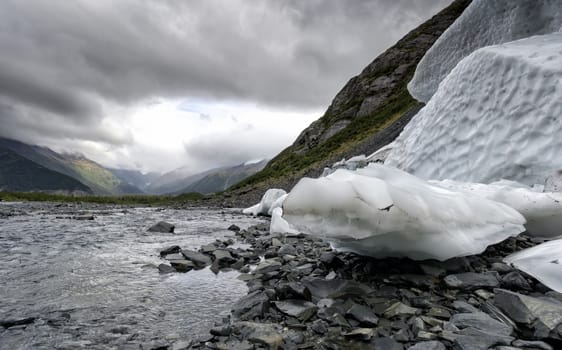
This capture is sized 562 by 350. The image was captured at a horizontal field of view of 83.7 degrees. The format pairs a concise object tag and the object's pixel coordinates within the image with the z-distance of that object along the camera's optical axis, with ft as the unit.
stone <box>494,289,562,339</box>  9.08
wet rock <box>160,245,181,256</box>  23.93
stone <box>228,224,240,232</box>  41.05
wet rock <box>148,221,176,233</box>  39.34
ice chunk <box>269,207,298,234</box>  29.84
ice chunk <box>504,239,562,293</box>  11.76
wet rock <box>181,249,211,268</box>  20.33
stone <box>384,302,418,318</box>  10.71
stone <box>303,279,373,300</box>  12.64
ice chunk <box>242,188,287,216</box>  71.56
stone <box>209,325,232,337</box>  10.35
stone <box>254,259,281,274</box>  17.30
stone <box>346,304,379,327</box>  10.31
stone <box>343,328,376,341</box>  9.62
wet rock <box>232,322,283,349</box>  9.50
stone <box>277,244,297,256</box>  21.02
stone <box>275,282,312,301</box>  12.59
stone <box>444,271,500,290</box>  12.20
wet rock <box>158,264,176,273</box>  19.02
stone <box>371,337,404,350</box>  8.96
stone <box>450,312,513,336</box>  9.23
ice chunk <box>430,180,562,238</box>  17.16
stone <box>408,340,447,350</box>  8.56
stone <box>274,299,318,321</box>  11.25
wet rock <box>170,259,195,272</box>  19.36
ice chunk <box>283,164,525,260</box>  11.88
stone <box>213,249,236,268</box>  19.94
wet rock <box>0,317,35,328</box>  11.28
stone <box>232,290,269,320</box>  11.76
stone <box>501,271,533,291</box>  11.94
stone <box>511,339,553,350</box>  8.30
